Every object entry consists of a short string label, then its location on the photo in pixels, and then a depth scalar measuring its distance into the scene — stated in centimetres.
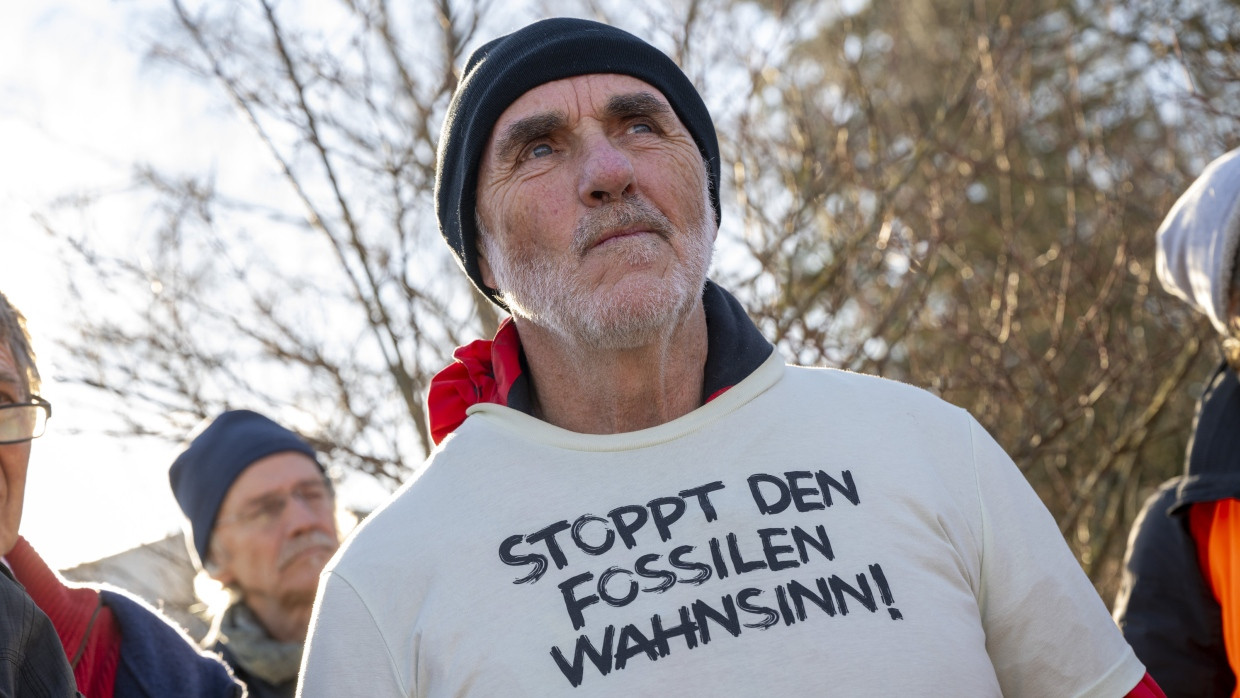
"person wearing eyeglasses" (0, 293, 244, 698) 233
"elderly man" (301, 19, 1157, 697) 198
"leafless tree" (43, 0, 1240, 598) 454
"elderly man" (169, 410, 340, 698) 396
